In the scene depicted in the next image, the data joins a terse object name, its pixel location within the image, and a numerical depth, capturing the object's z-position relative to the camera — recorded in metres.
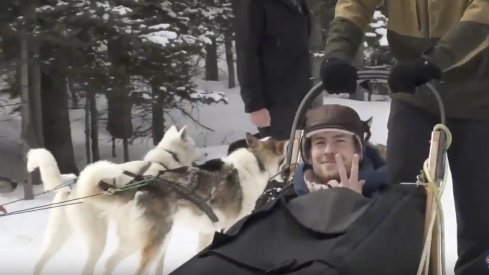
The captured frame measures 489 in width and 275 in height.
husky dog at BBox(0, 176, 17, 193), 9.38
